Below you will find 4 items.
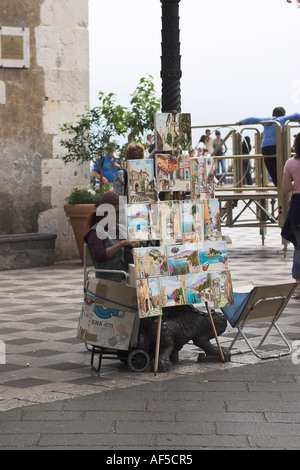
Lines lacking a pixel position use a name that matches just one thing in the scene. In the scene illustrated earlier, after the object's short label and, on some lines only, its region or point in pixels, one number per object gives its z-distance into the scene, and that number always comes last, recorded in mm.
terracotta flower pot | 12500
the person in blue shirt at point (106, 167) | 12953
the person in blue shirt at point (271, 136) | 13742
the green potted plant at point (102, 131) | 12719
